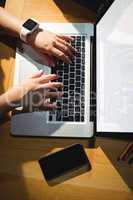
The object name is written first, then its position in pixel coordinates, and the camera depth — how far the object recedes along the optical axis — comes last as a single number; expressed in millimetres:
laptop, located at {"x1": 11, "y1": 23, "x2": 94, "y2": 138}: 966
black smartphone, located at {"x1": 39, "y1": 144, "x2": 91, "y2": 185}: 949
